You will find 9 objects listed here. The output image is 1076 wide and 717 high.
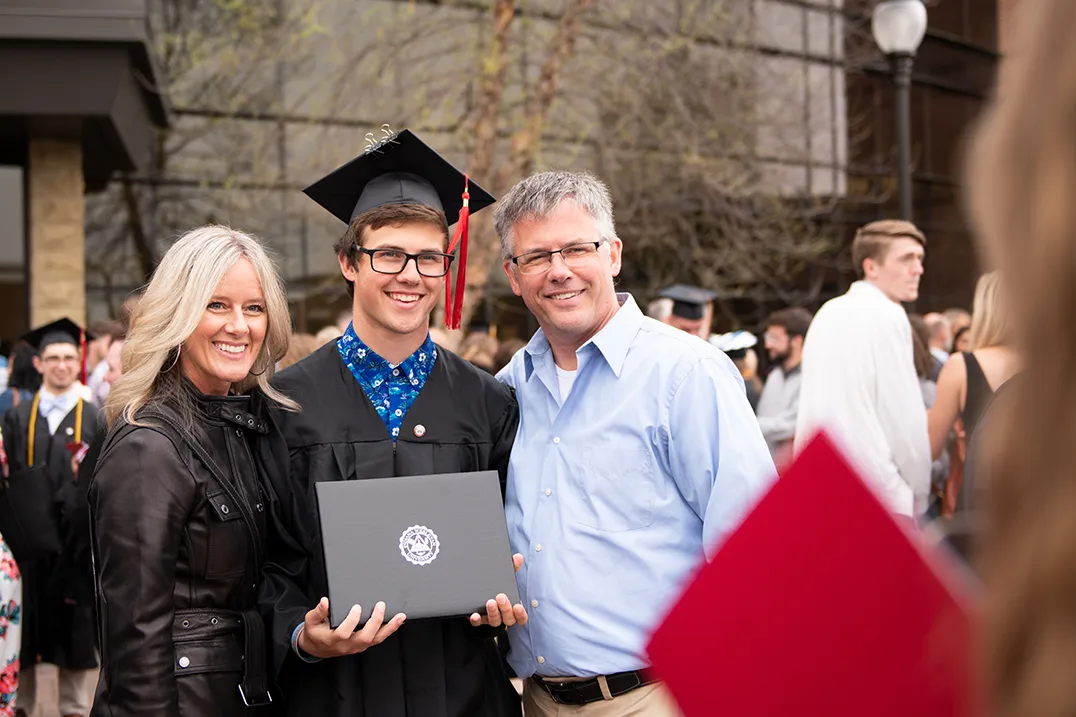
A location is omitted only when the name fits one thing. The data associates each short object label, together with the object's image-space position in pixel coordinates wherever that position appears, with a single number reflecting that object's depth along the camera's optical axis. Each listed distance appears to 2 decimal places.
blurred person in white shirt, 4.89
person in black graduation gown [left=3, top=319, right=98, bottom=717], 6.39
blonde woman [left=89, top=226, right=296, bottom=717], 2.57
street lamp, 8.55
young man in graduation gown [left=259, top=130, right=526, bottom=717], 2.75
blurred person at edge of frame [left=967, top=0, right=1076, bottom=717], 0.63
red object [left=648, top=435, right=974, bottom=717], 0.90
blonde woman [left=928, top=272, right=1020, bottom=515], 4.73
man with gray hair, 2.75
